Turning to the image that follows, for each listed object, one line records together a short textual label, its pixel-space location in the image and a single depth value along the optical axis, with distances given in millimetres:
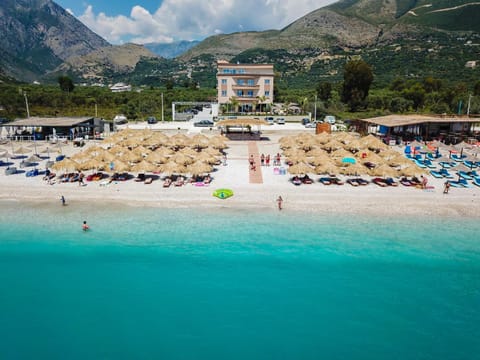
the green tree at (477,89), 71625
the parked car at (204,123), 56531
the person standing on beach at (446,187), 25230
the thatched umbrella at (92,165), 27031
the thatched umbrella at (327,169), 26812
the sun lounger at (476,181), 27278
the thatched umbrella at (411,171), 26344
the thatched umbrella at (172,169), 26875
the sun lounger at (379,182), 26861
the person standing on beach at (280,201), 22984
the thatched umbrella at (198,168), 26969
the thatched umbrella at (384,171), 26586
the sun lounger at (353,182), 26844
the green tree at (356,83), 72312
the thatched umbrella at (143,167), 27141
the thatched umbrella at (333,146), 35225
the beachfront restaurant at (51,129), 43625
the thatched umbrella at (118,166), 27133
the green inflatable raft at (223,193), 24439
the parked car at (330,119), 60312
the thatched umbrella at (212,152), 31983
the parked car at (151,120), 61247
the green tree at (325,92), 82625
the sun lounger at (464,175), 28750
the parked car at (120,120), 60544
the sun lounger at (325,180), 27128
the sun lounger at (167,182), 26588
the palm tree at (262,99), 69250
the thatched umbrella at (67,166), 27047
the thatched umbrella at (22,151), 32722
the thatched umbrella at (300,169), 26922
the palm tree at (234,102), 68500
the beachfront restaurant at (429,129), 43094
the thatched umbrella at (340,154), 31078
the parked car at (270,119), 61300
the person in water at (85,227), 20008
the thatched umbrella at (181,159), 28262
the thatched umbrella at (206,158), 29198
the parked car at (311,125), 55969
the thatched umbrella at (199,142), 36406
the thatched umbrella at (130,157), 29047
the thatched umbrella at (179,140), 36906
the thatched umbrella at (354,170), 26867
